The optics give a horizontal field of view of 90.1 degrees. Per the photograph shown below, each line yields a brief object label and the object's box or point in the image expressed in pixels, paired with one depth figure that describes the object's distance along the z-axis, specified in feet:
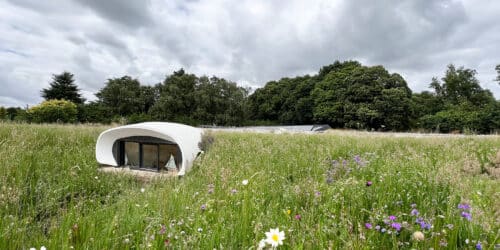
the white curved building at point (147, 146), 19.43
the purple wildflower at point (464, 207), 5.51
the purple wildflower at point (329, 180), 10.59
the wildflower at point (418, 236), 3.91
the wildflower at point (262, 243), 3.66
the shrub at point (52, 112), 62.59
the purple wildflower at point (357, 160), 12.24
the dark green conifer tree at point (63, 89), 108.47
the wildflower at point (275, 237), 3.69
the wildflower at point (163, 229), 5.48
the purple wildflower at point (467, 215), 5.08
